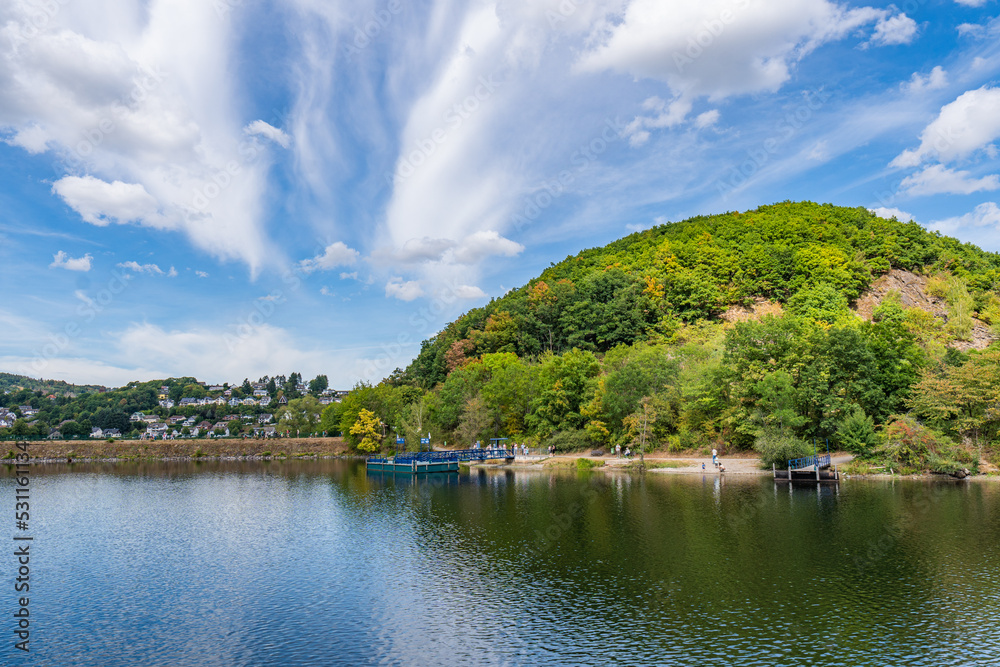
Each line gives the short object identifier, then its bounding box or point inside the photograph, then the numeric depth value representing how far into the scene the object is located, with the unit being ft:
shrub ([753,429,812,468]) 159.53
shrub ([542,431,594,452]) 225.15
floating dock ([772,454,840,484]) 145.69
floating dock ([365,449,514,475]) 224.12
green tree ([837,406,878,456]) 159.02
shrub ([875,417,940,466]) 146.51
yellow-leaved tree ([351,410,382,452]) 298.76
